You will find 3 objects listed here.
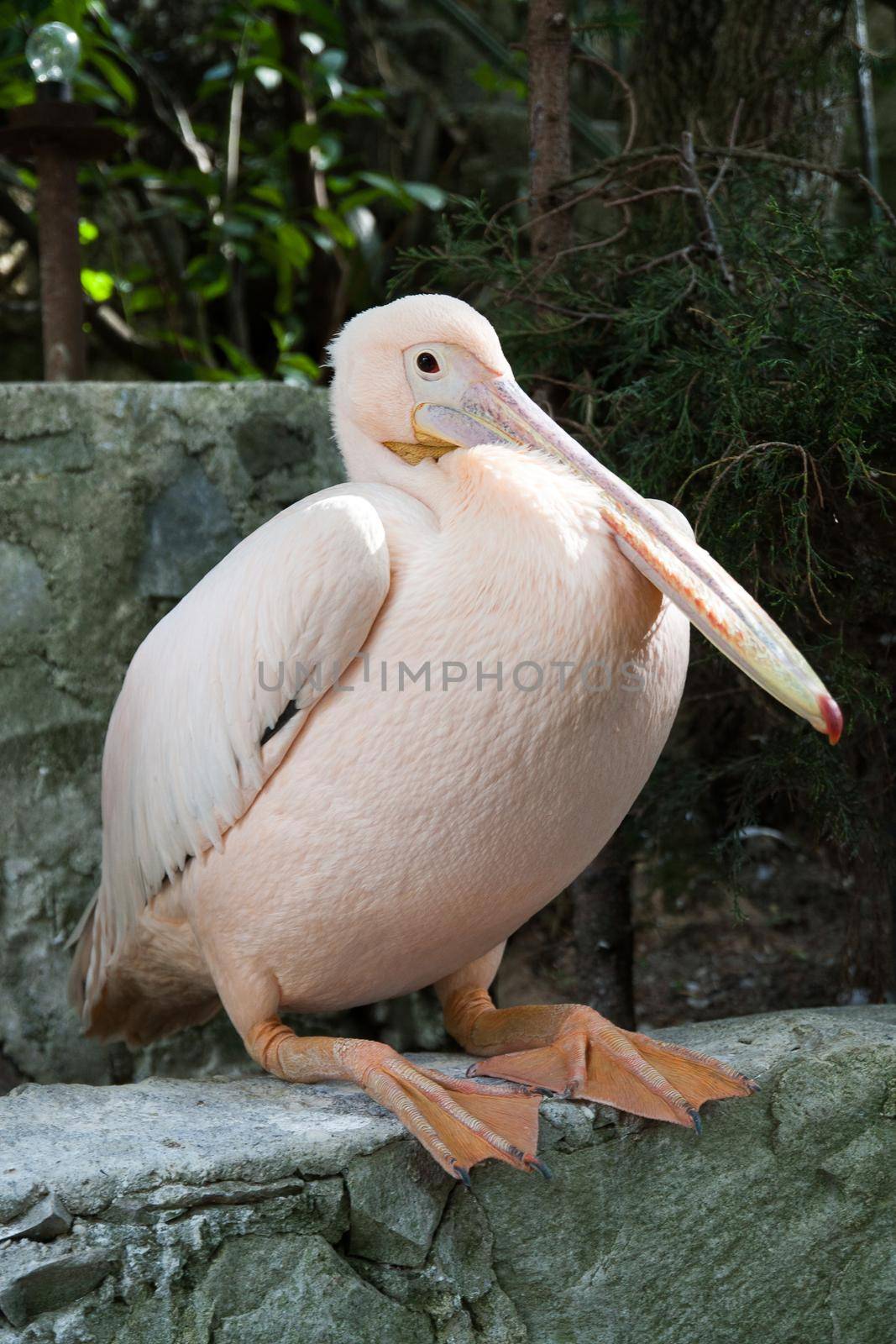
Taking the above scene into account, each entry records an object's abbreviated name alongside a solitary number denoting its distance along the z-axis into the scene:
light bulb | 2.60
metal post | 2.64
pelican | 1.52
